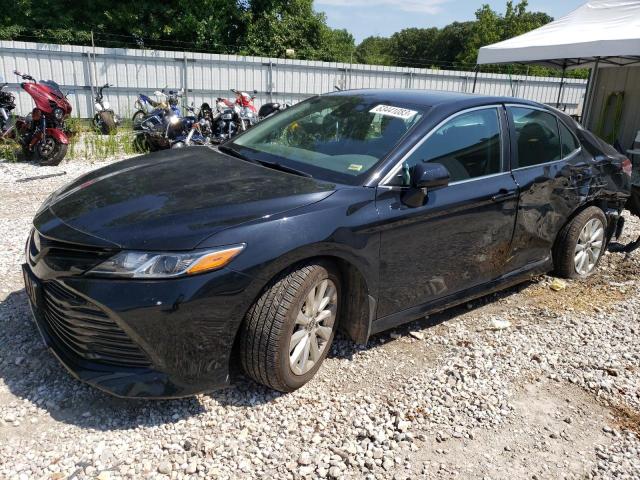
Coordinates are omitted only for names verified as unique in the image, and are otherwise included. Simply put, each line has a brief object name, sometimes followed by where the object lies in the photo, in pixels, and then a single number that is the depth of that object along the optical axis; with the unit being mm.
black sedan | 2334
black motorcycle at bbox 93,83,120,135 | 11438
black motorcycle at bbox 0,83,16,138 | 8781
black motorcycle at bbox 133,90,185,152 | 9289
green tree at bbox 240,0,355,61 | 20750
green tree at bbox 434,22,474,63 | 53062
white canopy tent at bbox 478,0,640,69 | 8891
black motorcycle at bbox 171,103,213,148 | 9306
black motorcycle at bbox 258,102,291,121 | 8844
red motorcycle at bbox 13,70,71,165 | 8242
